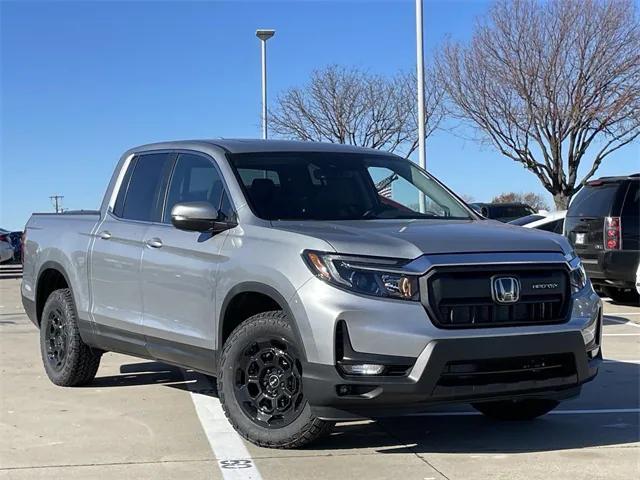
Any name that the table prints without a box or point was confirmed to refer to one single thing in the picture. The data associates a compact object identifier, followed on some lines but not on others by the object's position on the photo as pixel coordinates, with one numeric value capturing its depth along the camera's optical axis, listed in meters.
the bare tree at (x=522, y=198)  68.47
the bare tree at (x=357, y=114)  28.19
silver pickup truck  4.51
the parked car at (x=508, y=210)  22.58
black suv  12.05
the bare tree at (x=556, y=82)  24.22
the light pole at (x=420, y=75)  16.38
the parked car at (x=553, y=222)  14.46
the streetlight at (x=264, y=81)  25.75
